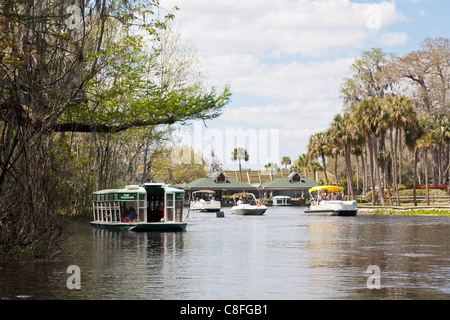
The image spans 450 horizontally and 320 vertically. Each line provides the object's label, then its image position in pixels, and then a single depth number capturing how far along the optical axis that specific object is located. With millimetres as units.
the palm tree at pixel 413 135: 76438
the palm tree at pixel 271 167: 169125
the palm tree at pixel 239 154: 171125
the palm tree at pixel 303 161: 145375
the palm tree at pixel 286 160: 172500
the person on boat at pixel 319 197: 79950
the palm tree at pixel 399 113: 71500
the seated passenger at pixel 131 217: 40594
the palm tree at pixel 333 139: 92956
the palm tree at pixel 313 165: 136875
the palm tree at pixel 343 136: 88125
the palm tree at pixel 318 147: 112281
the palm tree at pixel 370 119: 72562
